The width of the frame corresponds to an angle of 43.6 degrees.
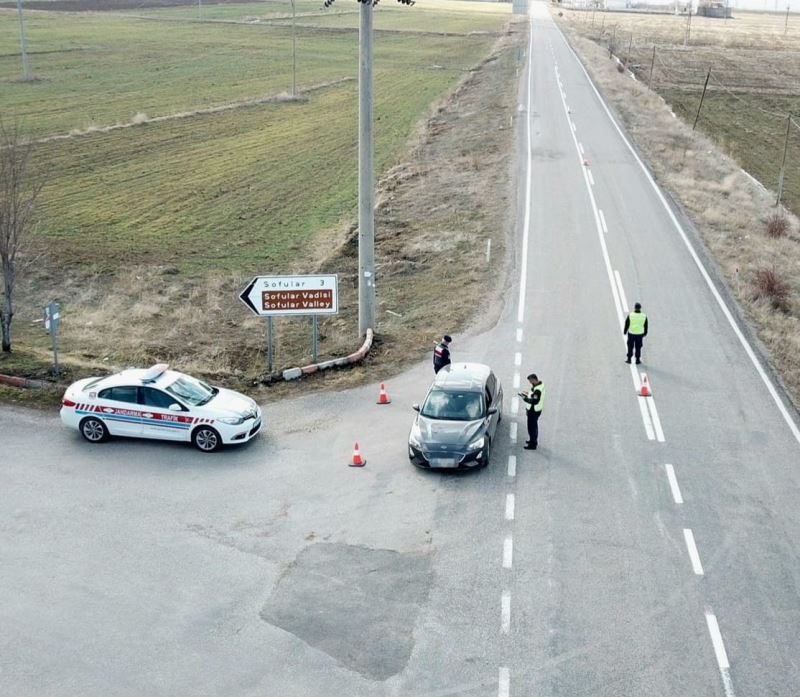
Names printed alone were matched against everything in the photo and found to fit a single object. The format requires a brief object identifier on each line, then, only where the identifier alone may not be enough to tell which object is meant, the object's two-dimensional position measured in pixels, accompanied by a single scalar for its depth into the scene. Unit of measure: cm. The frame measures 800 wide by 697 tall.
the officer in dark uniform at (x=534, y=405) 1916
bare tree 2377
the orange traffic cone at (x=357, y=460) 1886
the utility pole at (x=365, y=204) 2491
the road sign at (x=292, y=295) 2319
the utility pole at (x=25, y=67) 7225
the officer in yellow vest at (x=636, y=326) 2366
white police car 1931
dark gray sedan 1831
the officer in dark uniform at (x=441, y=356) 2236
